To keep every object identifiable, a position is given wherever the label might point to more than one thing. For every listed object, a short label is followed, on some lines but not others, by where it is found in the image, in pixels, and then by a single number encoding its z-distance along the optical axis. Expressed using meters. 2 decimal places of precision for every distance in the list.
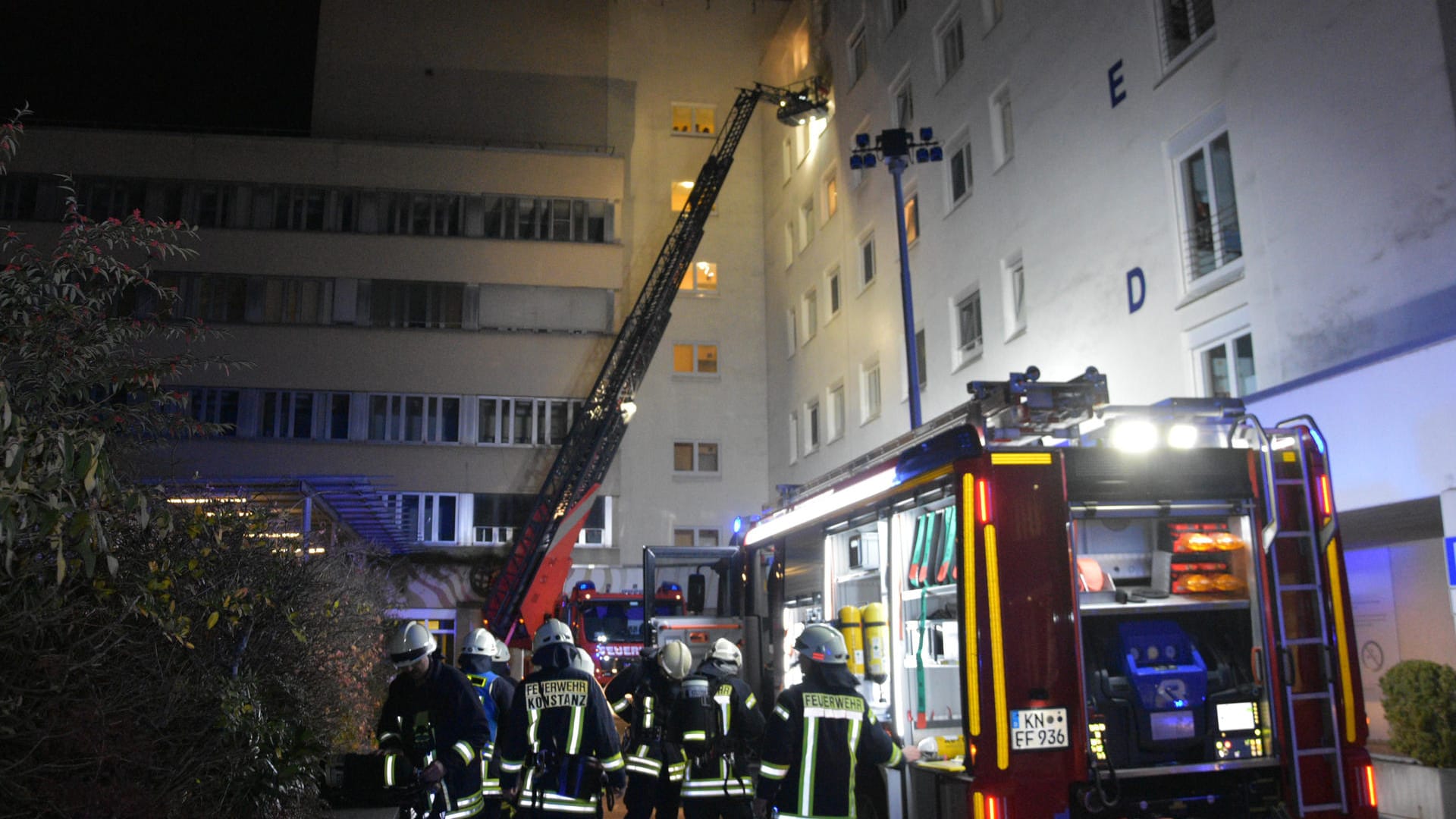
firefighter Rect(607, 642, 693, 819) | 7.31
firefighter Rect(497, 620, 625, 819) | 6.73
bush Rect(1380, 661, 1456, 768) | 8.87
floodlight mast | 16.06
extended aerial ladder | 24.58
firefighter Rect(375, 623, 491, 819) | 6.34
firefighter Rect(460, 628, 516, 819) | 7.10
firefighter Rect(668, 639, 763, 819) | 7.20
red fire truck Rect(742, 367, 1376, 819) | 5.71
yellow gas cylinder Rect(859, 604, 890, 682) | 7.84
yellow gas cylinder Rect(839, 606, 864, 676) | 8.04
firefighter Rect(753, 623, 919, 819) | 5.87
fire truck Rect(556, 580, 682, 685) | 18.77
